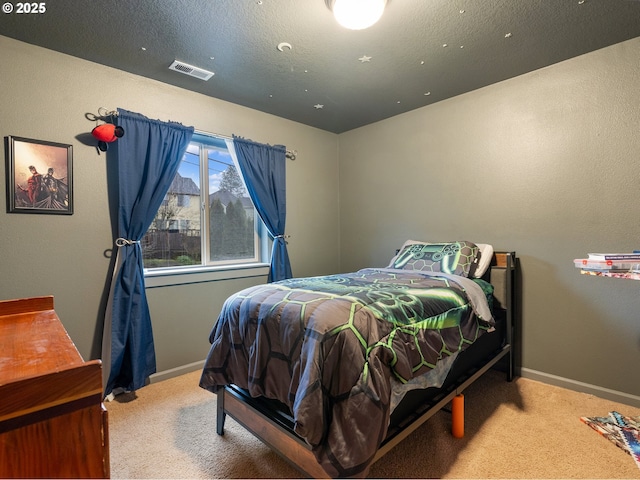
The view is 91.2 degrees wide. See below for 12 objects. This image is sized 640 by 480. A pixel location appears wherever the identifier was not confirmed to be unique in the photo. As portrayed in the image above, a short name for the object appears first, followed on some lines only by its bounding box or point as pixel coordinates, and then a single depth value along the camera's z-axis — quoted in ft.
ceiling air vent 7.25
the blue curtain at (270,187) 9.63
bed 3.78
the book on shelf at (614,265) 4.52
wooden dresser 1.78
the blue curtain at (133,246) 7.06
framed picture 6.28
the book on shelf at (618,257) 4.56
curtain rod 7.24
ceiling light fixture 5.16
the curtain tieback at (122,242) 7.32
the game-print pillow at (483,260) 7.74
